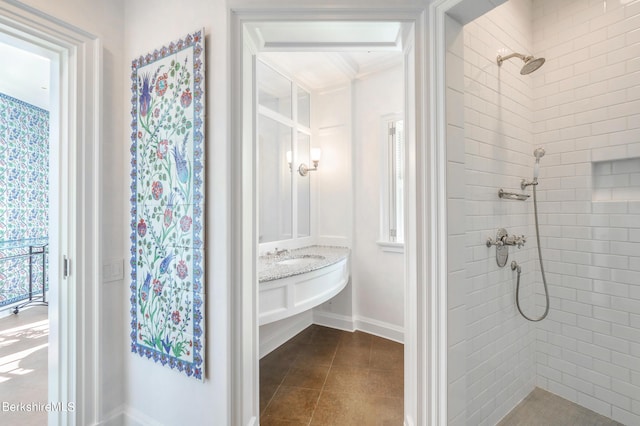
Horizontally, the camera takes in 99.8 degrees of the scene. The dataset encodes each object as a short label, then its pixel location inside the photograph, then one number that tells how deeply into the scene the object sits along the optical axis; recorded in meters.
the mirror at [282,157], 2.59
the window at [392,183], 2.83
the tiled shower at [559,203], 1.54
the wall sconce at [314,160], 3.09
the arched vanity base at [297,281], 1.76
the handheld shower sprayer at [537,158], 1.74
